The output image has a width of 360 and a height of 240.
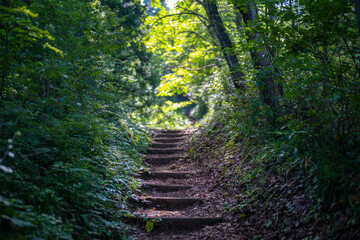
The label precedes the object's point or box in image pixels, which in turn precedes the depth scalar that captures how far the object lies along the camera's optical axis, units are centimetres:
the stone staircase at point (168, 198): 437
